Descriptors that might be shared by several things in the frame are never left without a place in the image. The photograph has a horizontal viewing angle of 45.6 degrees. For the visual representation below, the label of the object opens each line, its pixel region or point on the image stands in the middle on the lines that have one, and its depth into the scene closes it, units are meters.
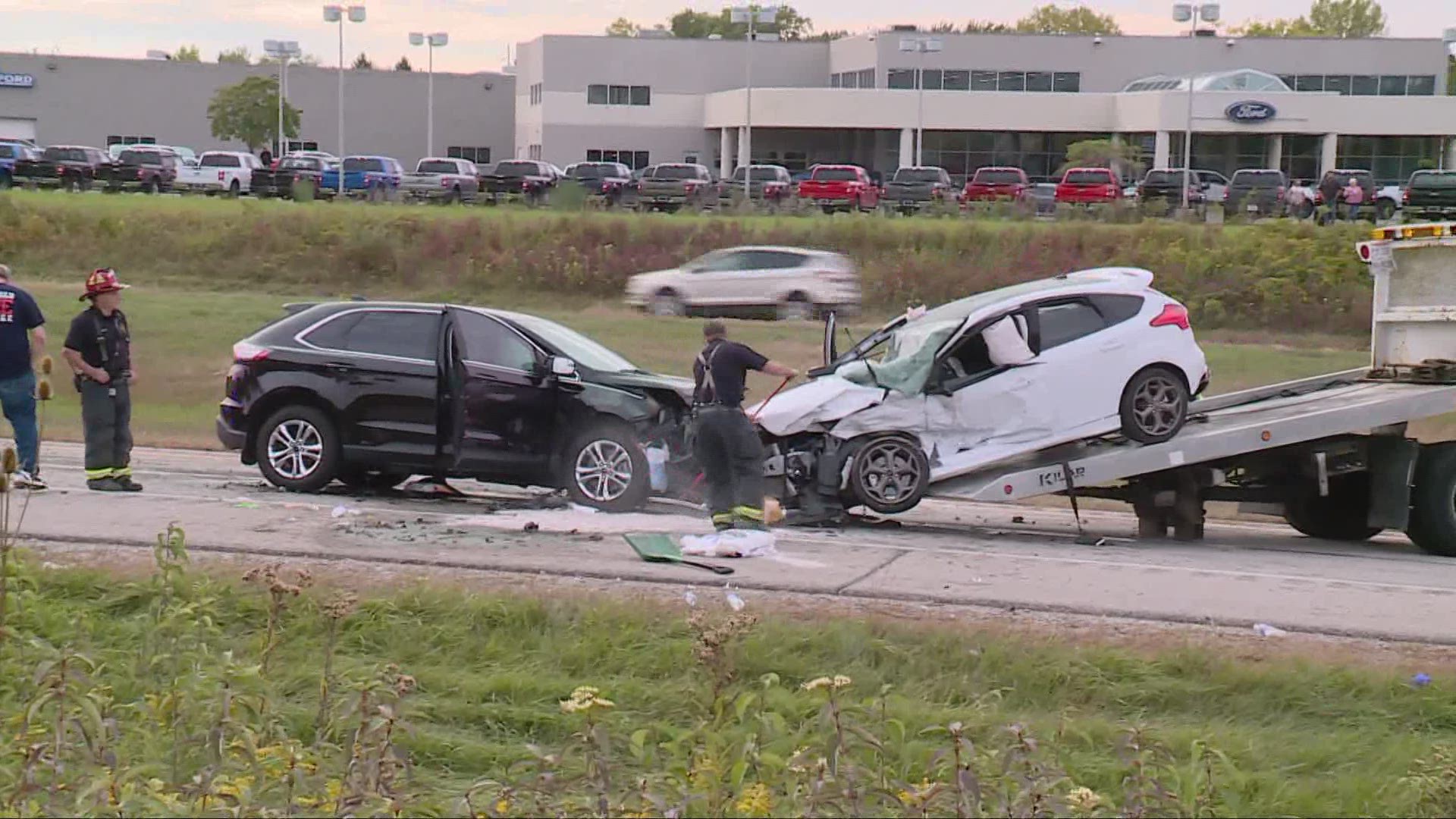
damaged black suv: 13.28
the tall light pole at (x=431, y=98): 74.19
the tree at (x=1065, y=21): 135.62
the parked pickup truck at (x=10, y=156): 50.38
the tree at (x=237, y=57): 154.00
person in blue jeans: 13.16
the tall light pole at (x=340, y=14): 65.94
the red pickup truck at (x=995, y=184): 50.62
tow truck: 12.80
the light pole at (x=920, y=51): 70.75
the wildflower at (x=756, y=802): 5.55
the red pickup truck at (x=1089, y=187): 48.58
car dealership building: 72.06
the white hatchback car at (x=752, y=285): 32.97
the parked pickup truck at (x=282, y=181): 50.38
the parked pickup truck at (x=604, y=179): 48.69
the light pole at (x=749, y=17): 66.00
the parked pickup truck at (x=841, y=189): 48.56
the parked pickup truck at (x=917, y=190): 46.28
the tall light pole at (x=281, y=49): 70.06
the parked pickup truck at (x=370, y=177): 52.72
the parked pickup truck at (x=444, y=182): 50.69
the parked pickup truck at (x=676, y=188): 46.69
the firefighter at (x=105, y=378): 12.95
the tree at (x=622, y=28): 150.88
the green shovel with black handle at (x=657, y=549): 10.85
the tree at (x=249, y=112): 75.38
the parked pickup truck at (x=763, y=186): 49.12
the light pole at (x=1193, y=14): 60.69
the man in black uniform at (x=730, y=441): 12.16
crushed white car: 12.88
